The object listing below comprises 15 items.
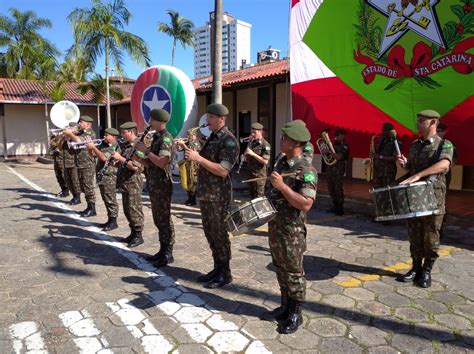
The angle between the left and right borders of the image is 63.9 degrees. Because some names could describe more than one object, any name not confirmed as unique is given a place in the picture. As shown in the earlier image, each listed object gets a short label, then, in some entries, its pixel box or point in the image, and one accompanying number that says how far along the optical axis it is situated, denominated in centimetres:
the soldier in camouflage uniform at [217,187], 394
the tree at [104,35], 1488
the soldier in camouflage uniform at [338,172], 734
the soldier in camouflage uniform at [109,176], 629
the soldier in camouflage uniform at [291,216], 293
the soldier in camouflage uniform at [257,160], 684
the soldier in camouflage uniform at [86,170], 759
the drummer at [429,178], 387
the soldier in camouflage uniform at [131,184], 546
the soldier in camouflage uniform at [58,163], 925
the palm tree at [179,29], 2672
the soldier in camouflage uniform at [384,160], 645
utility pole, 763
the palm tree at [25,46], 2386
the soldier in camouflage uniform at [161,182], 461
